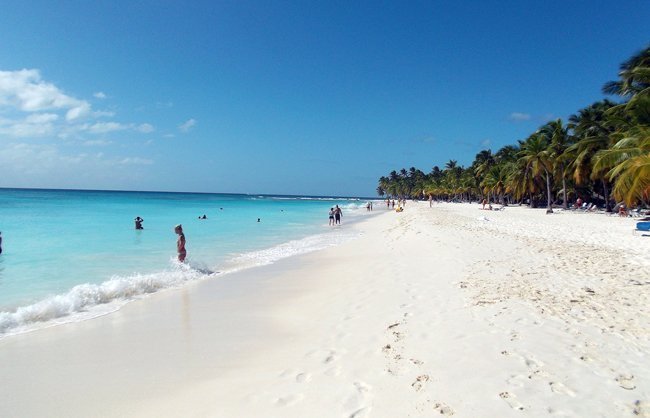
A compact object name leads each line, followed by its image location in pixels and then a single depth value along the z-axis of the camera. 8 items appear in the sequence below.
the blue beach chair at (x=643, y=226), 14.89
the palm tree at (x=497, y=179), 53.66
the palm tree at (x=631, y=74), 24.14
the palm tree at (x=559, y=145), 37.47
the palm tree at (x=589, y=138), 30.02
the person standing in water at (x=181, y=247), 11.08
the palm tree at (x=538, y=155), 38.41
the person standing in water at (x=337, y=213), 30.42
